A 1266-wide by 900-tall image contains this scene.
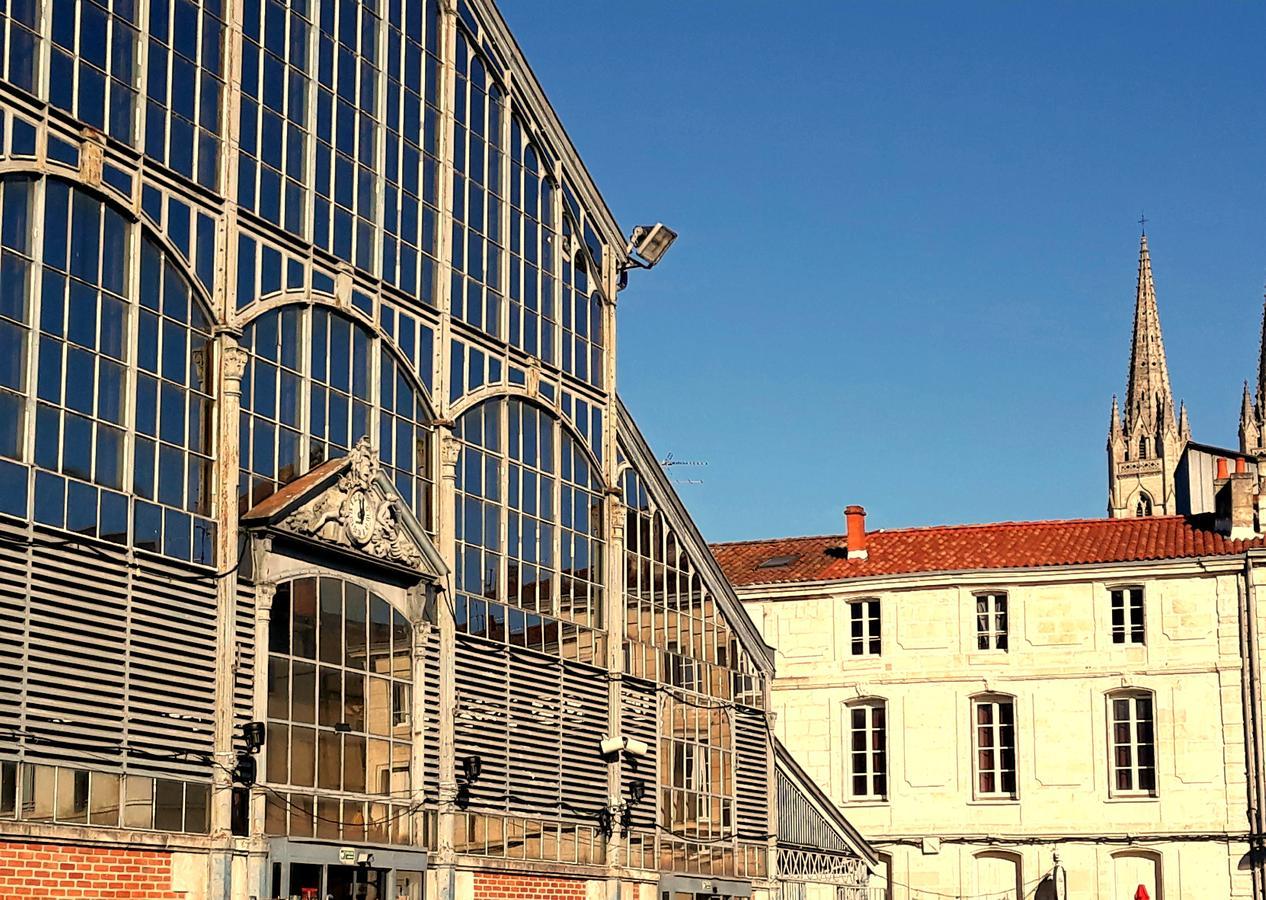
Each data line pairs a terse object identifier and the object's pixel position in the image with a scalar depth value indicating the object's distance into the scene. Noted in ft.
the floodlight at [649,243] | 119.24
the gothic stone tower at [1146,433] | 473.67
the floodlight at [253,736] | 80.48
